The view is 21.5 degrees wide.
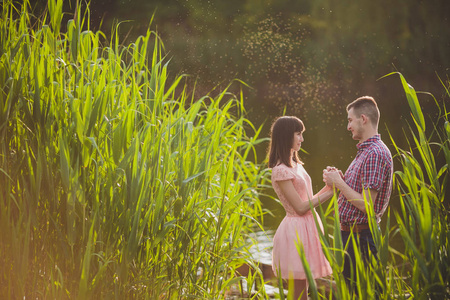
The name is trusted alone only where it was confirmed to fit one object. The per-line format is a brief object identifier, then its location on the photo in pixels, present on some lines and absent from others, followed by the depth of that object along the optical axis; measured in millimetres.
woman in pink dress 6878
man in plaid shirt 6540
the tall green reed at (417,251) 5640
